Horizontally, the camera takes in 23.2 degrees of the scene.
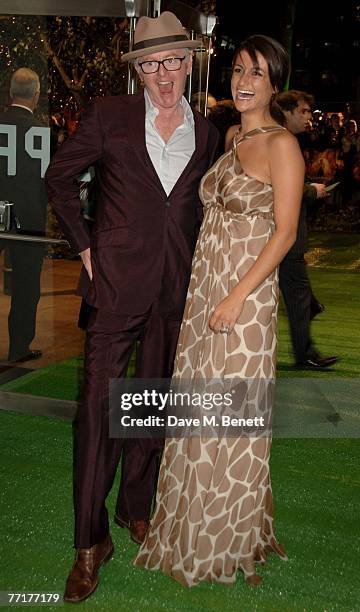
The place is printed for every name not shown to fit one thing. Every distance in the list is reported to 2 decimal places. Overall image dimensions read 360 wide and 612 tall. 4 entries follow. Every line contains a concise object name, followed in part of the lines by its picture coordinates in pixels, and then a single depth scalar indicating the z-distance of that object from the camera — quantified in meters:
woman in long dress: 2.43
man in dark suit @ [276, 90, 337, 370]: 4.91
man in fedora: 2.56
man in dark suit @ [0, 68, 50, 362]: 3.85
